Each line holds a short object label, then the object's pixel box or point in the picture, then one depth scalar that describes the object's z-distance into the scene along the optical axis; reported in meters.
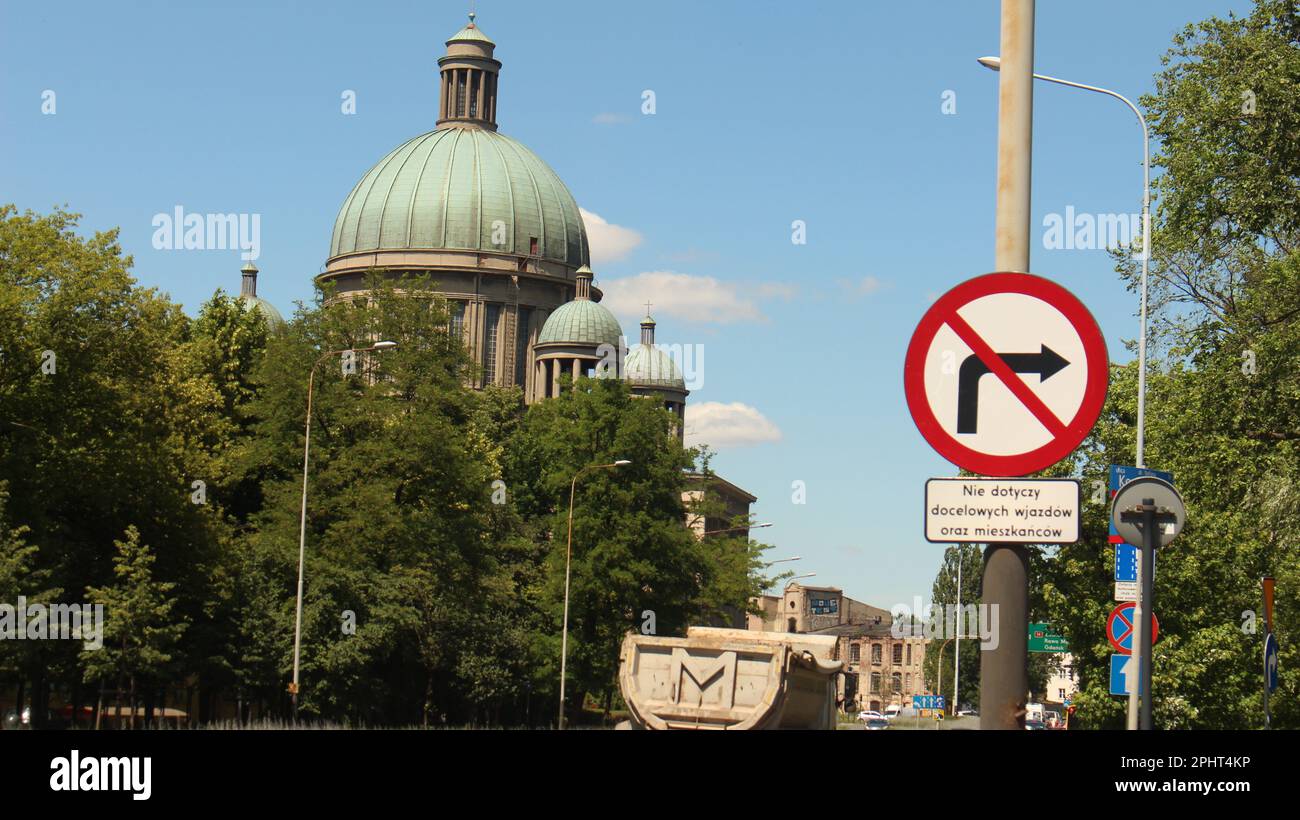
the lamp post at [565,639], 60.72
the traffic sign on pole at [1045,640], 49.47
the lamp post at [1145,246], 35.53
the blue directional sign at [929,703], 85.88
